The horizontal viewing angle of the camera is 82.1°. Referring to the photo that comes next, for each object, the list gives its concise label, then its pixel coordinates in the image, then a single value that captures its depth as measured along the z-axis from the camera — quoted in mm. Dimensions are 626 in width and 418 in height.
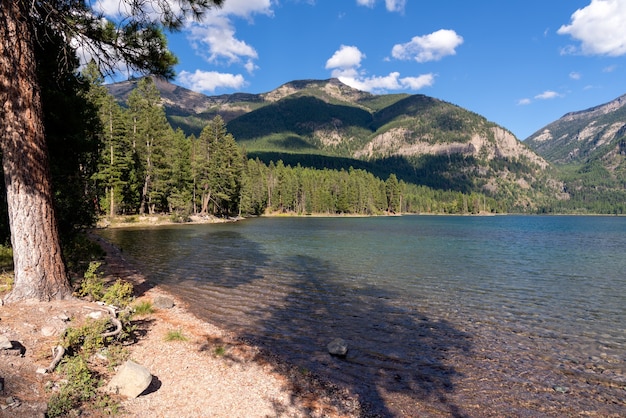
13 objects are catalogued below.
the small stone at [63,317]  8727
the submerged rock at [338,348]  10781
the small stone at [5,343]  6751
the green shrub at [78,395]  5621
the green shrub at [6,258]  14289
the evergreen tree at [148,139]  61562
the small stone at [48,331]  8008
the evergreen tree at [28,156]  8672
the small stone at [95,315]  9041
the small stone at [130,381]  6613
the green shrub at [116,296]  10852
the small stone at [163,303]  14109
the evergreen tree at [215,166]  77812
